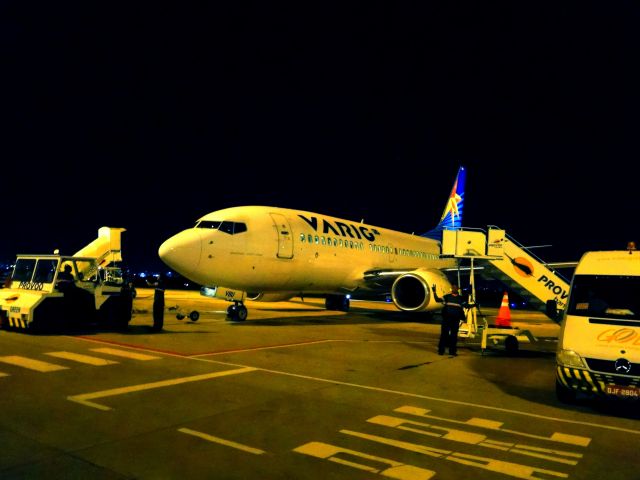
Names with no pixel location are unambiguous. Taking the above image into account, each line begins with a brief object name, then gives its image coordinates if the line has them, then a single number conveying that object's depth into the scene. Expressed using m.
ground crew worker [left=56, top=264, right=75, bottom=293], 12.29
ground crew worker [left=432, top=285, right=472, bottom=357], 10.98
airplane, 15.37
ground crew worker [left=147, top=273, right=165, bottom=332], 13.79
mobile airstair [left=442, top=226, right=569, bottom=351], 12.45
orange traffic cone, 13.94
